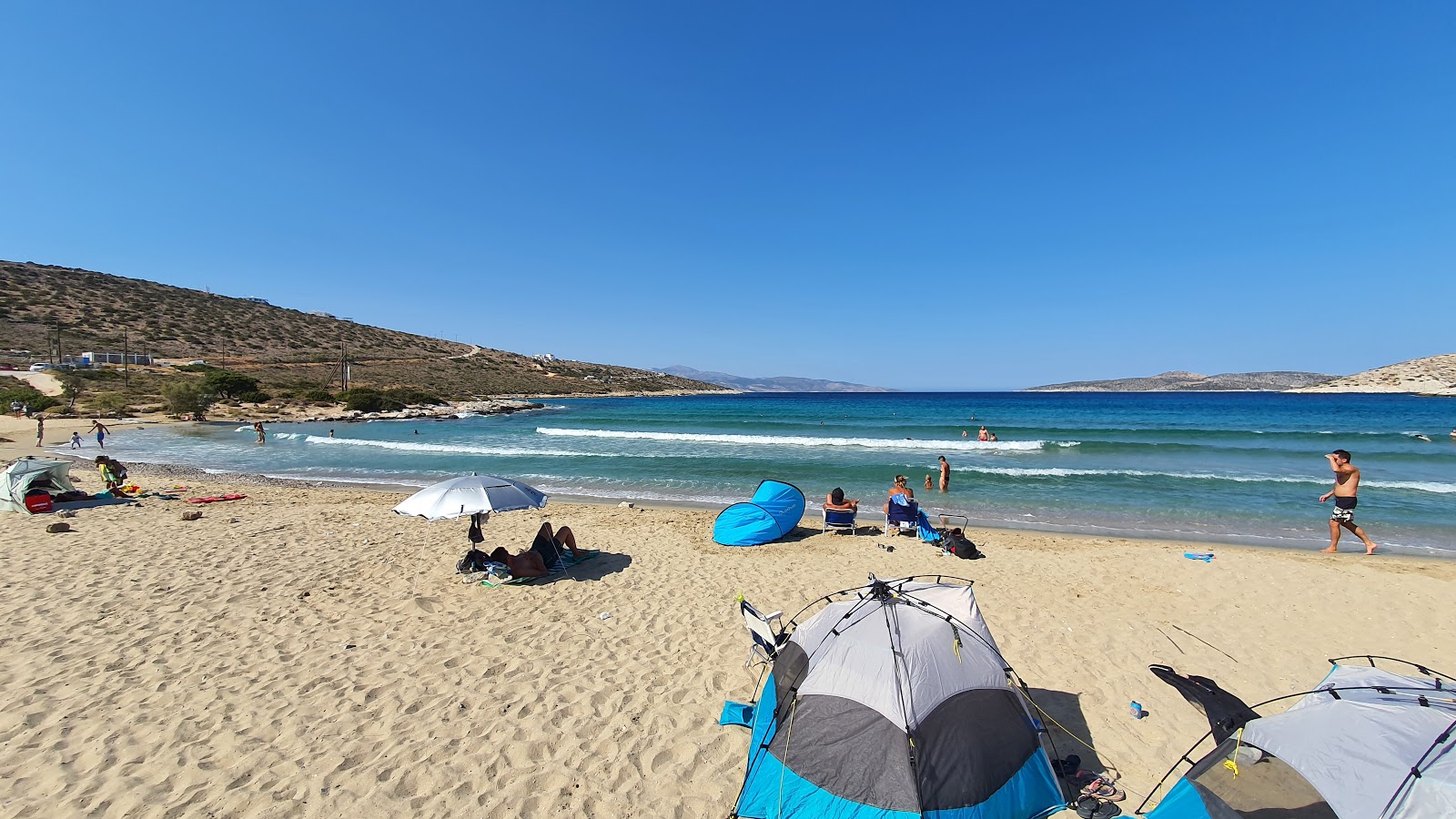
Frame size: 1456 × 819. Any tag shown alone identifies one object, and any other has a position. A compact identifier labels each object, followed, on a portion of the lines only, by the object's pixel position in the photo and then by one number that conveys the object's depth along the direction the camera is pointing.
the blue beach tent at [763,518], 11.27
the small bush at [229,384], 42.31
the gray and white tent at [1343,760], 2.87
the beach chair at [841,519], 12.05
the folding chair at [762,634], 5.68
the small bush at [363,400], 46.88
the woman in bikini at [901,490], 11.90
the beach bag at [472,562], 8.85
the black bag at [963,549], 10.08
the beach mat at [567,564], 8.65
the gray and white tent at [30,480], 12.04
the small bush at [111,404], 37.84
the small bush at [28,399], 36.03
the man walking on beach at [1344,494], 10.63
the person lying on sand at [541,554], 8.66
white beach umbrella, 8.15
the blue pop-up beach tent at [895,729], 3.73
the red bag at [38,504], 11.92
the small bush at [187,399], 38.88
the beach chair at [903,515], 11.69
